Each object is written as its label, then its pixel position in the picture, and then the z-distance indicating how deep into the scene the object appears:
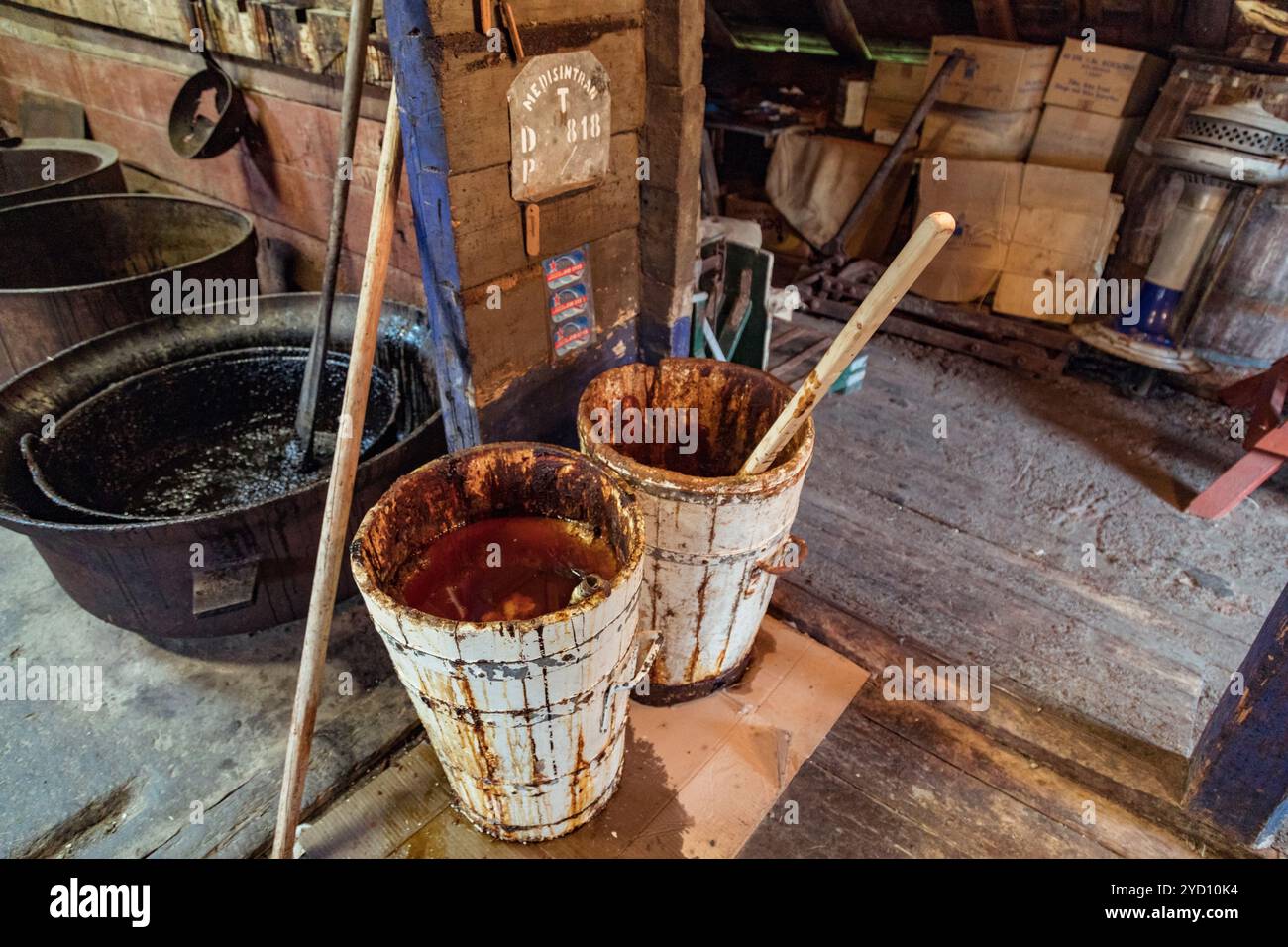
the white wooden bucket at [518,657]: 1.78
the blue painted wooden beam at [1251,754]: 2.15
